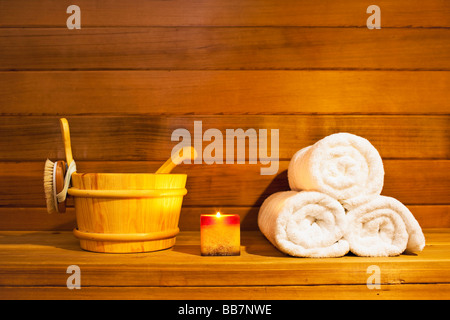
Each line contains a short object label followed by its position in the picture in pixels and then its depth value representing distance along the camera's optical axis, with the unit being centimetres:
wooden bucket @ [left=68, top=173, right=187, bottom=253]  72
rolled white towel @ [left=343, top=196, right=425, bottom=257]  72
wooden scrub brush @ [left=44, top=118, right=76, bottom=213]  80
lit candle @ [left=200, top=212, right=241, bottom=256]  74
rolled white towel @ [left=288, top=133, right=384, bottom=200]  73
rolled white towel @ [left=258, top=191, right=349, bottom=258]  71
